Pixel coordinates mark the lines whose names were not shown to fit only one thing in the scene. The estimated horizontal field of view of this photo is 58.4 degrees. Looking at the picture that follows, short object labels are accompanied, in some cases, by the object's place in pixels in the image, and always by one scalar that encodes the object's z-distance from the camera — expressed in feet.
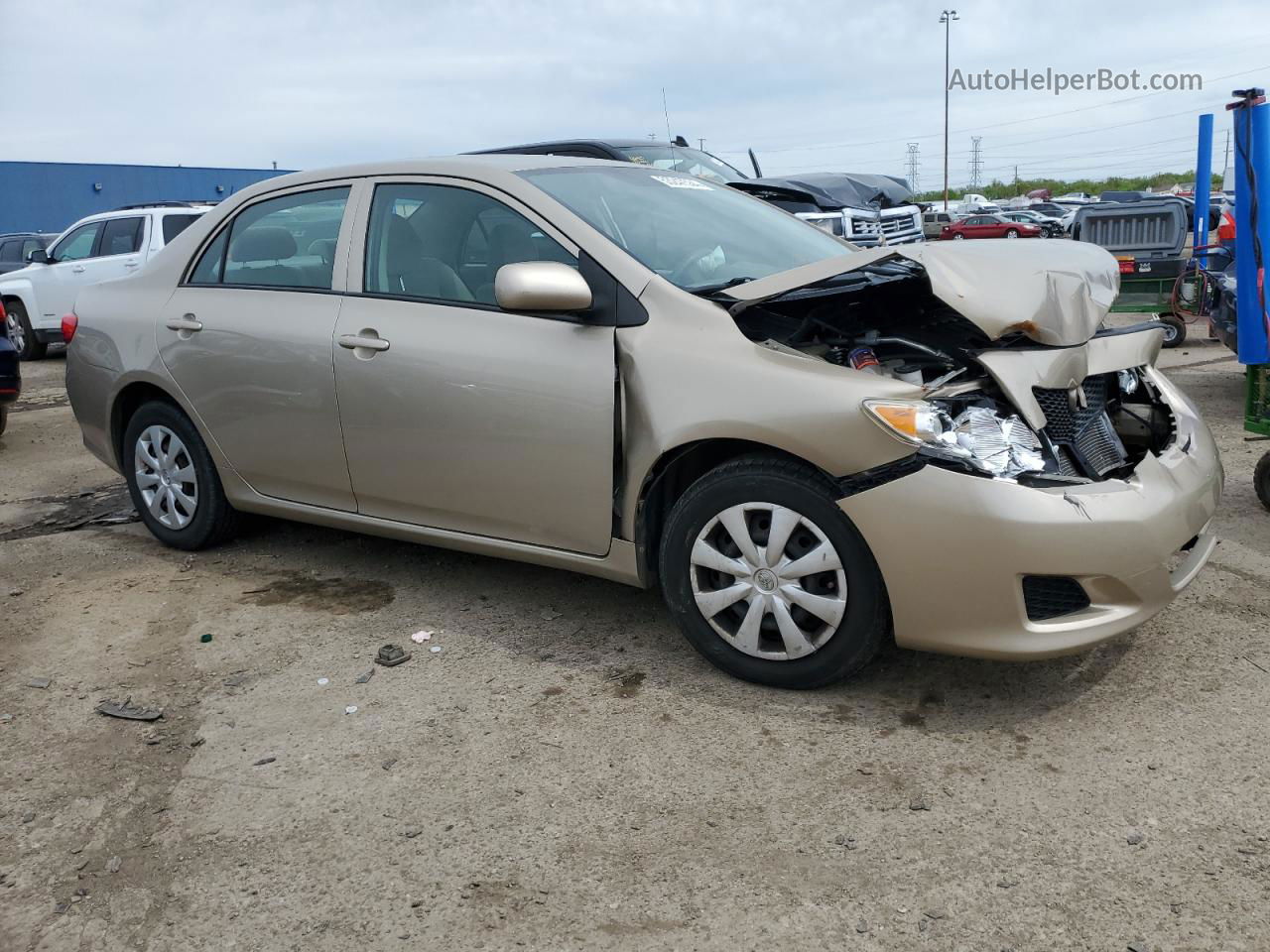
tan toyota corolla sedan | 10.31
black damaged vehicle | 33.83
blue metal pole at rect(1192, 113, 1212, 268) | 42.47
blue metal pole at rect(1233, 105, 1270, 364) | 16.89
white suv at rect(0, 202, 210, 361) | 41.96
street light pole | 235.40
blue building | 111.65
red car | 110.63
